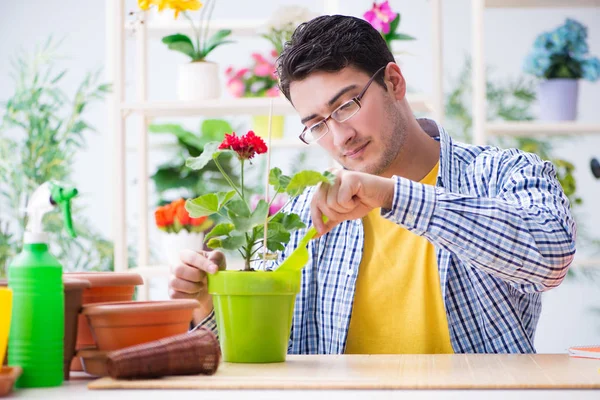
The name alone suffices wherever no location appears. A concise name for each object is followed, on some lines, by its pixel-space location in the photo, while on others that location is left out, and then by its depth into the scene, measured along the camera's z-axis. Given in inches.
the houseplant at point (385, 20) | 103.3
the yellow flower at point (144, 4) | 99.3
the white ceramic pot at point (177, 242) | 108.4
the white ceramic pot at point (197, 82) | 109.3
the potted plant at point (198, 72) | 108.6
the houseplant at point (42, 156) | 131.0
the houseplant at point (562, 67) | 111.9
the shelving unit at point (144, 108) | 104.1
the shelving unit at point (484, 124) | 107.7
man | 65.6
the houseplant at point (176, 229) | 108.3
